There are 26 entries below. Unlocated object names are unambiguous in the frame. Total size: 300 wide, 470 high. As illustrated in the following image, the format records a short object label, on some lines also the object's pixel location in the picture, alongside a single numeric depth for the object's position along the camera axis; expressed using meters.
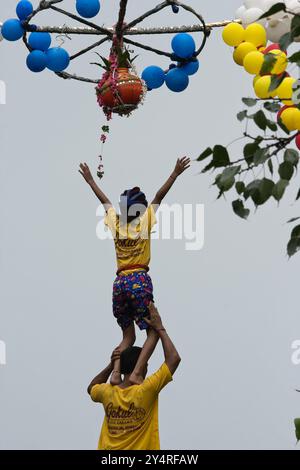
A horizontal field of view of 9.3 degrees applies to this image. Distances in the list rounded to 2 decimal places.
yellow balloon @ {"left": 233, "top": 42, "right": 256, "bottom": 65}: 11.77
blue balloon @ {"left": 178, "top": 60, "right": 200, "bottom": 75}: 14.06
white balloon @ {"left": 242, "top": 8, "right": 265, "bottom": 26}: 12.77
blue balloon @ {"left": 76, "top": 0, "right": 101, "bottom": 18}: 13.30
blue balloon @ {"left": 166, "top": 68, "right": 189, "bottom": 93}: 14.11
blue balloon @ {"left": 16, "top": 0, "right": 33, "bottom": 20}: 13.58
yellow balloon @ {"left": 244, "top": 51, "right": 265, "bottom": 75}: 11.18
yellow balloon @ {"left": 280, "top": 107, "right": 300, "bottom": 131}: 9.12
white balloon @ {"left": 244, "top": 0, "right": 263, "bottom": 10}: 13.04
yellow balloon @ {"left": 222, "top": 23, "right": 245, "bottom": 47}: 12.17
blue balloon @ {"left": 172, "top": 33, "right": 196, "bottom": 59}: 13.76
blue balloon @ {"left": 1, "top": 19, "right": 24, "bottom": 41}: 13.59
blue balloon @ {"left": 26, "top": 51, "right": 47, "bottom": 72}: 13.74
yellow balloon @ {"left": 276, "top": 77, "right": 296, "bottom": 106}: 10.46
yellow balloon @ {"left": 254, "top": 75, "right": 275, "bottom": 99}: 9.93
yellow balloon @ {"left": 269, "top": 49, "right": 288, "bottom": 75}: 7.17
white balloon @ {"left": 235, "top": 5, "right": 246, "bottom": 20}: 13.08
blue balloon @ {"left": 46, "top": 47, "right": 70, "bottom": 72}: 13.85
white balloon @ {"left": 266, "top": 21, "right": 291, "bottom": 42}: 11.82
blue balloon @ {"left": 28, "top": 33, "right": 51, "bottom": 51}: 13.85
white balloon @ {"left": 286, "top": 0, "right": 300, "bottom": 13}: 11.74
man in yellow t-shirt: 11.81
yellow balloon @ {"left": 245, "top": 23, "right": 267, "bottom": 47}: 11.95
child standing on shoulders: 12.83
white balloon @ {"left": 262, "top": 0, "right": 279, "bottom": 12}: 13.03
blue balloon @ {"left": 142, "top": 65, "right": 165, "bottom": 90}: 14.32
